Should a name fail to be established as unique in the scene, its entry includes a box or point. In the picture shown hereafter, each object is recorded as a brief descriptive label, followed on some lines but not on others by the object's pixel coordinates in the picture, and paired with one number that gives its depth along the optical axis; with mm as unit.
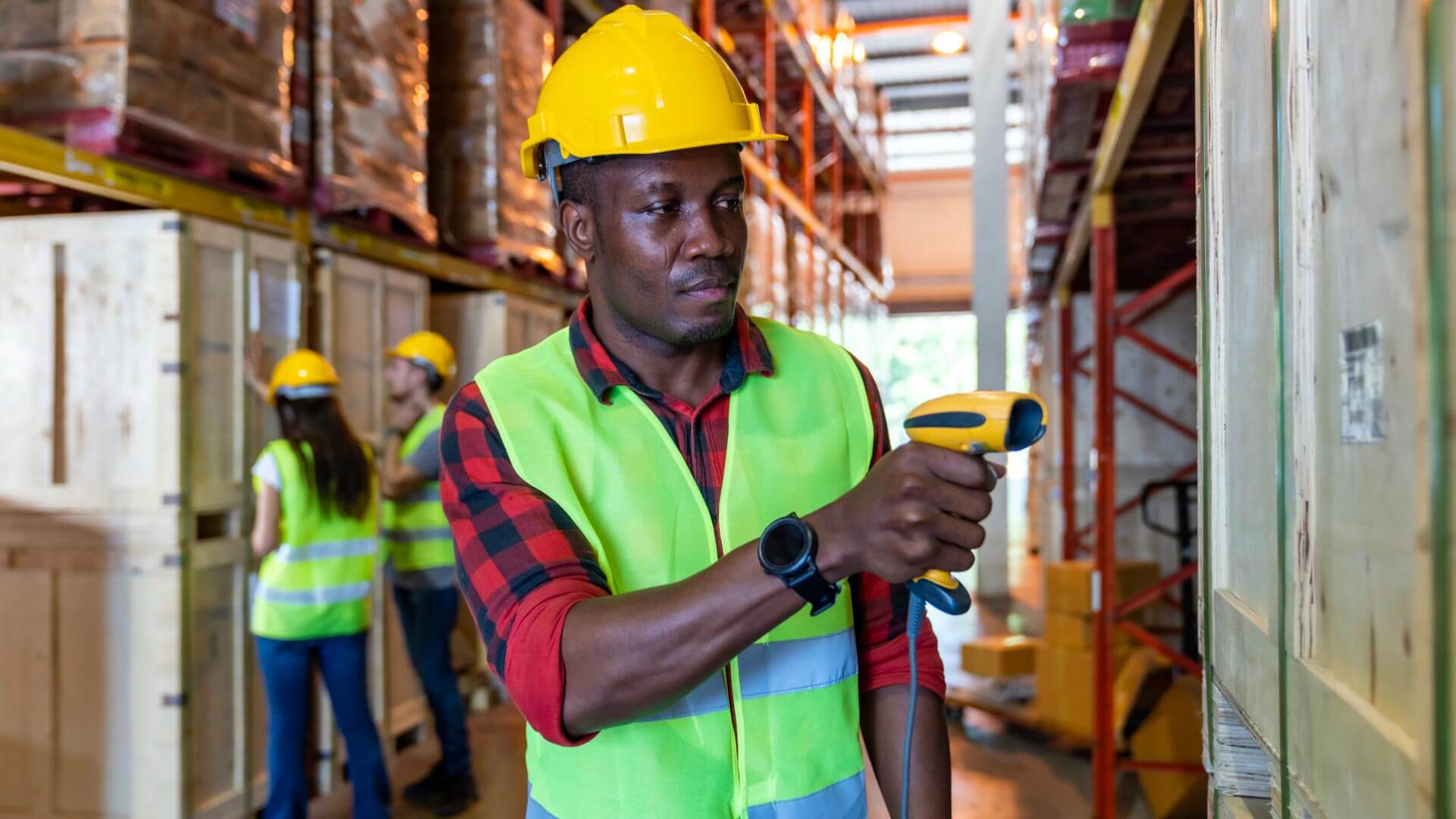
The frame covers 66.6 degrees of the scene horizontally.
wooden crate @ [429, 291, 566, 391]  6902
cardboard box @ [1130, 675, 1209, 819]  4965
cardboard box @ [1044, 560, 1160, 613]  6336
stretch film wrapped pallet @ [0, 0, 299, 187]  3789
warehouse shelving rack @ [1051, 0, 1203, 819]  4773
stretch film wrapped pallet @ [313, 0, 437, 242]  4980
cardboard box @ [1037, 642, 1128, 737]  6277
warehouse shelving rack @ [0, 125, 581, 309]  3688
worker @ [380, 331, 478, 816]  5125
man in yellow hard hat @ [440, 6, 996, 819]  1501
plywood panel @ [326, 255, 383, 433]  5379
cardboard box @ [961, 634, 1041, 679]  7152
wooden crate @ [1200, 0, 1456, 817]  788
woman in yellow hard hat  4242
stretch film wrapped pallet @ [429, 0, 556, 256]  6250
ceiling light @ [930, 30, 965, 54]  16078
